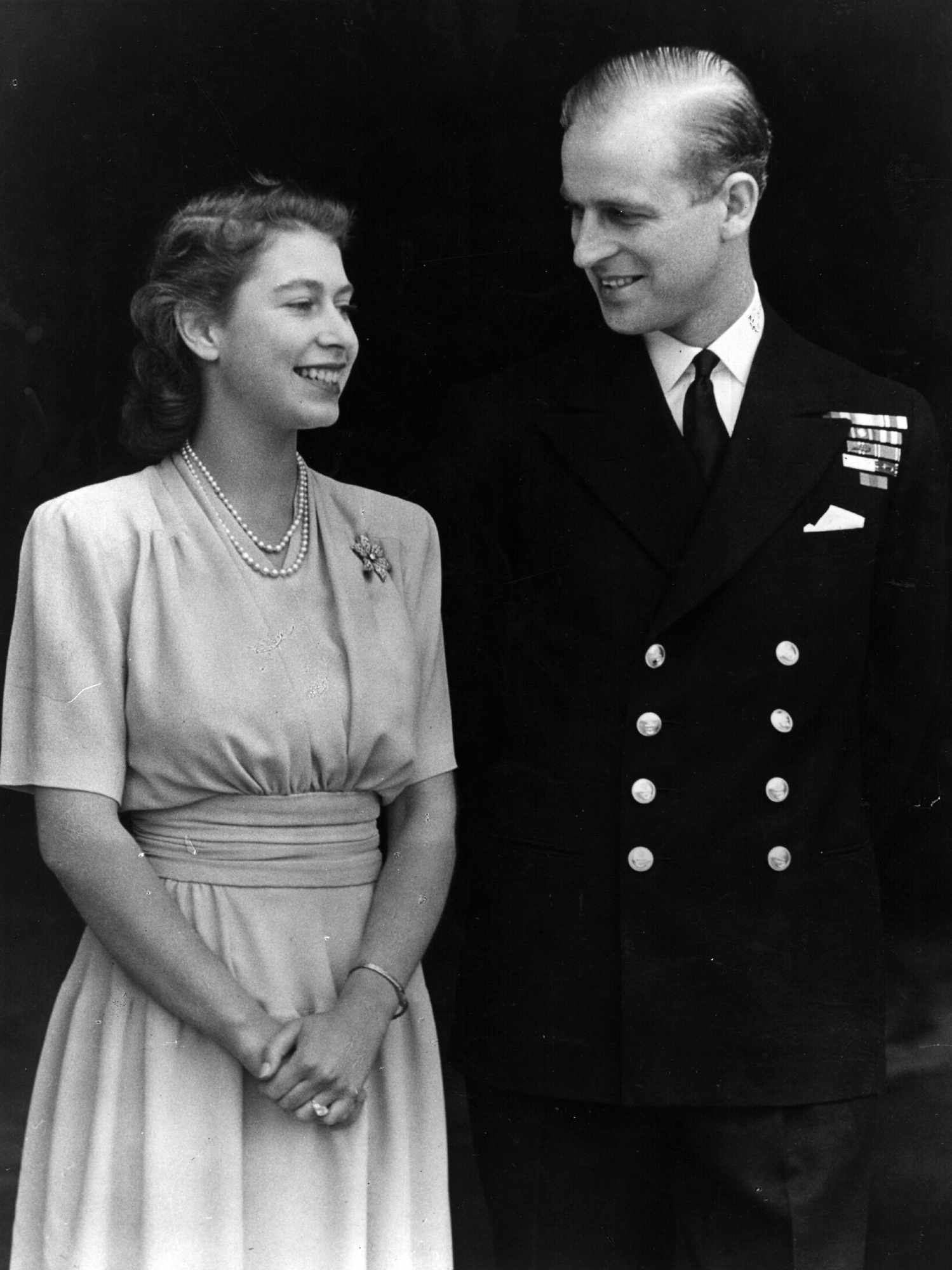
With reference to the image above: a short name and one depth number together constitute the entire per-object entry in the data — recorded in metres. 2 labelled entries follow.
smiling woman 2.40
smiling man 2.64
